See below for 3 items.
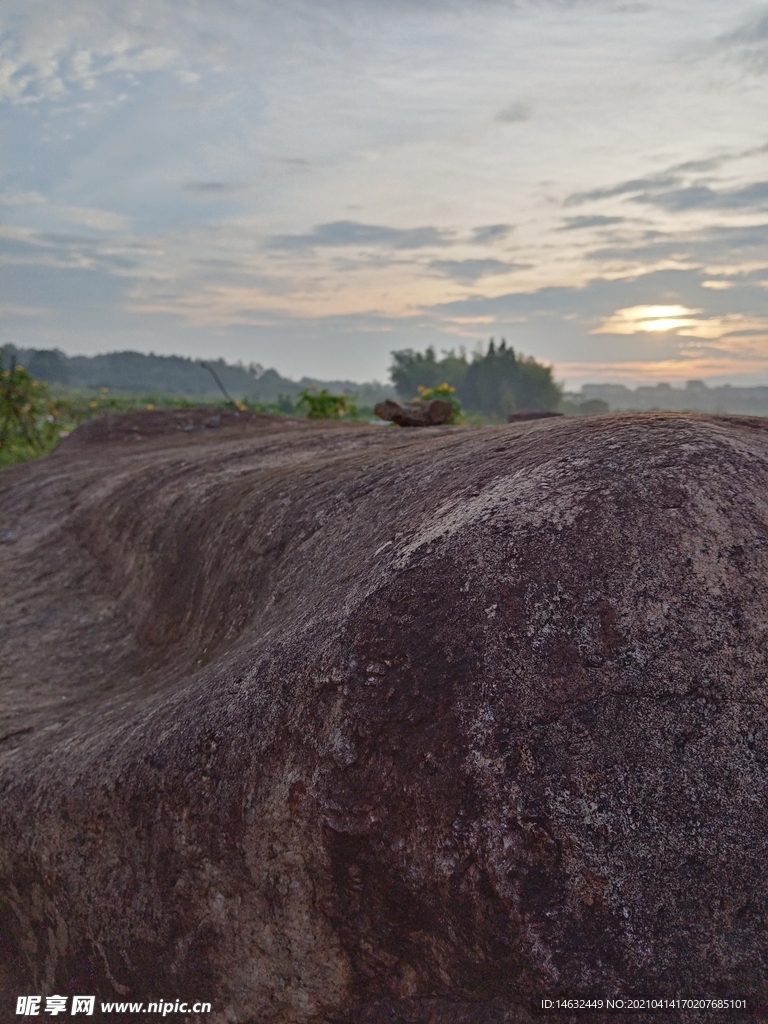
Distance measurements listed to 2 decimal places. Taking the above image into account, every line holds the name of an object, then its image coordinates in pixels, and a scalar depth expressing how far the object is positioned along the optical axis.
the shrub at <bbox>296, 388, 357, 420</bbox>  13.39
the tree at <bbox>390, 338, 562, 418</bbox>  69.19
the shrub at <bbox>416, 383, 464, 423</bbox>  12.57
